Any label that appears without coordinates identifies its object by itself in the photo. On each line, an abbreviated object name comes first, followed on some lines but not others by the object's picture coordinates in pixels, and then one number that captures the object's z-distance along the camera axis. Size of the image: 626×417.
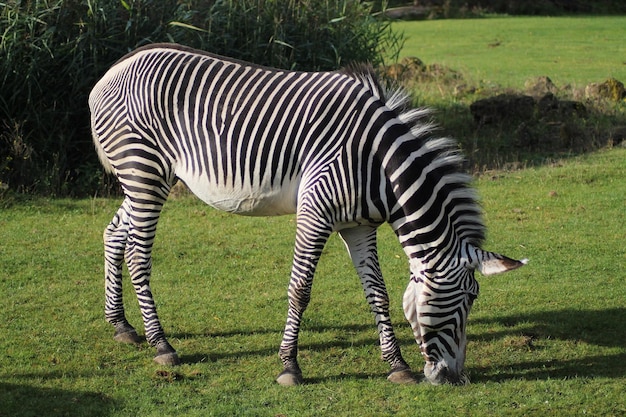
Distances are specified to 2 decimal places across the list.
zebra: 6.56
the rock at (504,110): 16.42
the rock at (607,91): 17.95
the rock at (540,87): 17.77
